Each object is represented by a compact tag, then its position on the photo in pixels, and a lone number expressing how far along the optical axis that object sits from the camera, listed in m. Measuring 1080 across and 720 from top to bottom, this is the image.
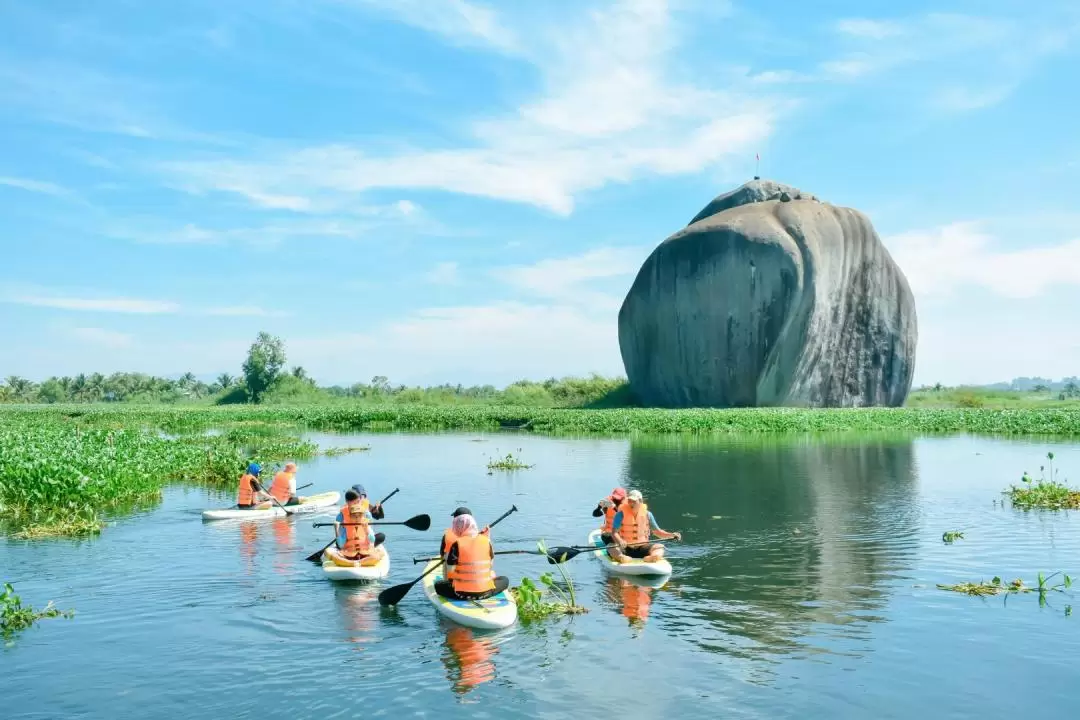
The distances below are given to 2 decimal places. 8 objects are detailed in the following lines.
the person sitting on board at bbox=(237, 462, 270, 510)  21.03
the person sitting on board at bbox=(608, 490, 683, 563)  14.95
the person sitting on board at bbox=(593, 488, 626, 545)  15.67
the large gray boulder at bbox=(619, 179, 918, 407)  58.47
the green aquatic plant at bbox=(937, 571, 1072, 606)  13.65
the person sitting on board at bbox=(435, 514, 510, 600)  12.25
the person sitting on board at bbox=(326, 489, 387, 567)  14.73
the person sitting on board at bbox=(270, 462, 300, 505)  21.92
